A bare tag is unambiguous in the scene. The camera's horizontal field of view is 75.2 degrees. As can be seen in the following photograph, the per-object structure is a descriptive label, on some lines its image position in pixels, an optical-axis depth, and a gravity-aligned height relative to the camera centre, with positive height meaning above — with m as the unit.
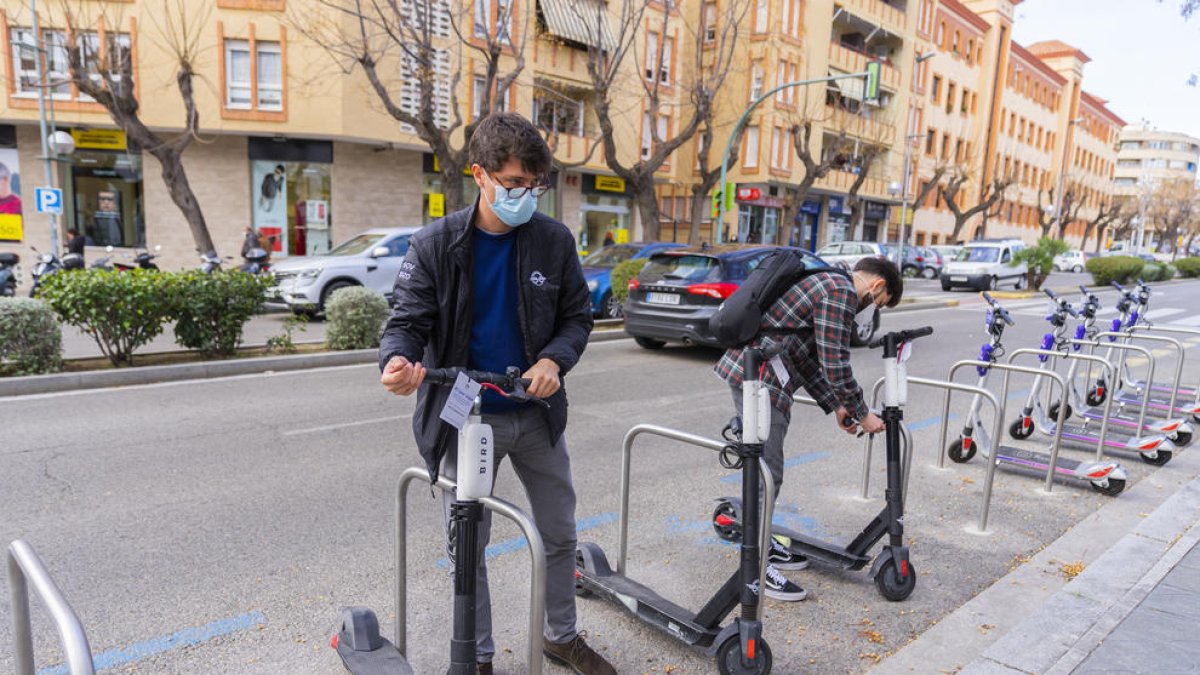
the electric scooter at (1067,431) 6.14 -1.49
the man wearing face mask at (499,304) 2.49 -0.27
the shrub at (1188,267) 37.97 -0.37
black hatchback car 10.24 -0.74
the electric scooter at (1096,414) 6.76 -1.44
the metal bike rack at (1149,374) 6.43 -0.97
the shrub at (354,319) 10.27 -1.34
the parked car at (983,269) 26.45 -0.69
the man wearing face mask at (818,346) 3.49 -0.48
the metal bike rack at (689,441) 2.92 -1.01
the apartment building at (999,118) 45.53 +9.03
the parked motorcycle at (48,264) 13.88 -1.12
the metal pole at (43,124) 17.10 +1.73
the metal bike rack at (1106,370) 5.91 -0.91
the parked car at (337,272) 13.23 -0.95
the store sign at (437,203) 22.16 +0.51
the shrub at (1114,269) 28.08 -0.49
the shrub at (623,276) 13.23 -0.76
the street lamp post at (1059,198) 50.72 +3.52
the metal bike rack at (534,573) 2.22 -0.98
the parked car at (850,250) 29.84 -0.32
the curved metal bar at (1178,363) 7.07 -0.93
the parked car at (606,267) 13.85 -0.70
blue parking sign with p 16.30 +0.04
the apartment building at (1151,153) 112.38 +15.09
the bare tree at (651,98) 17.95 +3.31
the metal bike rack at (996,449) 4.59 -1.26
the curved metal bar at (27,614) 1.61 -0.91
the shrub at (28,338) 7.89 -1.40
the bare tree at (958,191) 44.03 +3.20
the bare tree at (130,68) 16.62 +3.08
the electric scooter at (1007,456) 5.36 -1.50
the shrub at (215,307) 8.97 -1.12
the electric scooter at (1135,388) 7.60 -1.37
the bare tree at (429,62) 15.28 +3.83
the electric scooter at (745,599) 2.87 -1.39
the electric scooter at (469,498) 2.22 -0.78
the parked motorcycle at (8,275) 13.80 -1.34
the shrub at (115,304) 8.25 -1.07
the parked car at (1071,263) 47.41 -0.58
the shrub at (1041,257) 24.78 -0.17
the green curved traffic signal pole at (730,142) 18.99 +2.34
